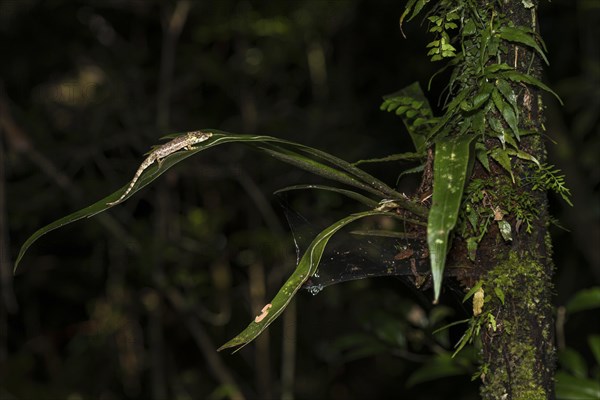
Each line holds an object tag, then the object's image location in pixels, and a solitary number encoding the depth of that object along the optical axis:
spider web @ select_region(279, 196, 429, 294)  2.46
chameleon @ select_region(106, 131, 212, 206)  2.41
